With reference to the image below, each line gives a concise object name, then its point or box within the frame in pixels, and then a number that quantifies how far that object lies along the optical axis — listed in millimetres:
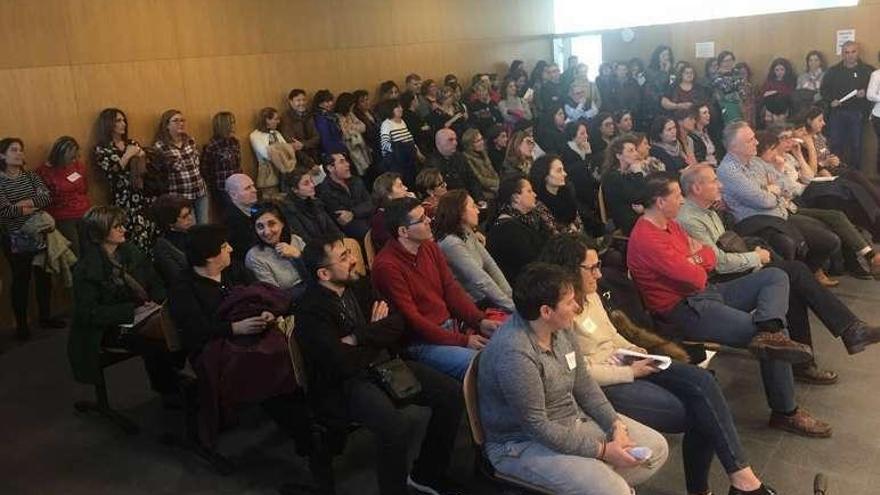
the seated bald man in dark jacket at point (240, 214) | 4762
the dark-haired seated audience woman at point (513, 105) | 9680
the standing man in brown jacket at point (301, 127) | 7594
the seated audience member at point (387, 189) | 5121
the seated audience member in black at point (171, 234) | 4164
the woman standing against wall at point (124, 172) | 6094
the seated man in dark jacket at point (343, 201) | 5820
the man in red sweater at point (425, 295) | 3479
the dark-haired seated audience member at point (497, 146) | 7426
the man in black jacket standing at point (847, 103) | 8914
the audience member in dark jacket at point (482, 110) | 9039
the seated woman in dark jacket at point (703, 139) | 6918
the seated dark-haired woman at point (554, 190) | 4968
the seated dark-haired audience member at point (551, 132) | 7617
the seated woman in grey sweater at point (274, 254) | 4137
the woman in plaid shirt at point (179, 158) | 6363
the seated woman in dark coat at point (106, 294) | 3879
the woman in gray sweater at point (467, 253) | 3979
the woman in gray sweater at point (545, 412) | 2482
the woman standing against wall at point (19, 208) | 5375
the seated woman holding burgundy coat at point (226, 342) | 3312
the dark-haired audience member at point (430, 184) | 5531
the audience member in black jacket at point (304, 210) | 5148
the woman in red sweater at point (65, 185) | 5727
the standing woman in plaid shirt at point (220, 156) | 6859
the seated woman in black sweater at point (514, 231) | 4340
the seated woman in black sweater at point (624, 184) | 5109
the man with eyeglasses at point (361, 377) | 3029
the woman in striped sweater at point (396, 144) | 7543
